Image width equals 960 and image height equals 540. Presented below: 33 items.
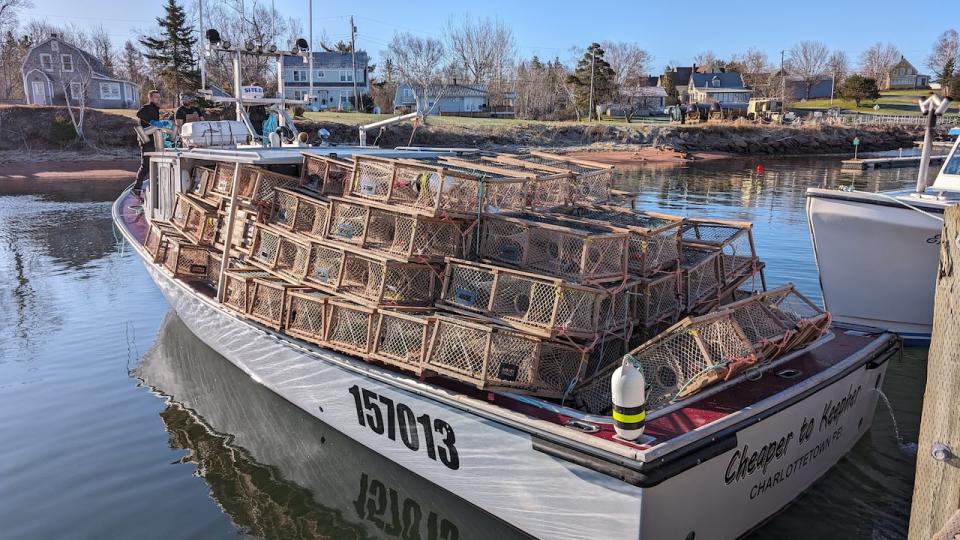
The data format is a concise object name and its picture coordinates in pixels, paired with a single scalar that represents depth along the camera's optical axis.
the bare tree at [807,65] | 104.44
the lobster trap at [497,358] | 5.68
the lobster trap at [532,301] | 5.78
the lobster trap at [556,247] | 6.13
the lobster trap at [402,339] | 6.01
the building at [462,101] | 67.38
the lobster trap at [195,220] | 9.70
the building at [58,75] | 49.03
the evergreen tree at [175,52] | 50.34
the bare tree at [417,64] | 73.12
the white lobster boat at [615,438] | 4.82
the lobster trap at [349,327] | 6.45
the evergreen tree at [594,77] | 65.75
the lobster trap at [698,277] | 7.08
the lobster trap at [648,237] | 6.63
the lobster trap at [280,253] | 7.46
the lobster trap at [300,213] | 7.61
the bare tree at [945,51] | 92.00
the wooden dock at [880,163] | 38.09
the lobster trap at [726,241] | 7.73
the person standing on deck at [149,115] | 13.67
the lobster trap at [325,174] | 8.22
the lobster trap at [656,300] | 6.49
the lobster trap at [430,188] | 6.53
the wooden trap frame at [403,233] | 6.55
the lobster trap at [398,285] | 6.53
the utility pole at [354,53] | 62.78
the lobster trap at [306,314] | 6.85
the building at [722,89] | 79.38
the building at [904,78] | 103.62
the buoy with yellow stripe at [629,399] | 4.62
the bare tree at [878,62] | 112.12
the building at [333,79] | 69.44
